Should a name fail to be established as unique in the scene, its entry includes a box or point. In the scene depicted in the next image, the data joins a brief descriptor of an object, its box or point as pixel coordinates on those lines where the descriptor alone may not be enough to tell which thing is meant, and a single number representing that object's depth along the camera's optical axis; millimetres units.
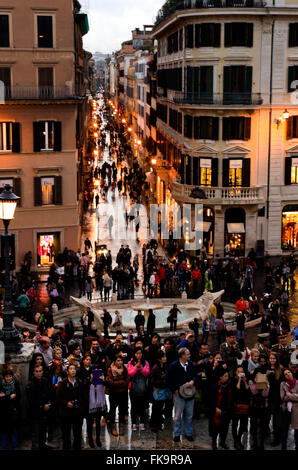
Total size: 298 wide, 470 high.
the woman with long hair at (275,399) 13852
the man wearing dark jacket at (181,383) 13852
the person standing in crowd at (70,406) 12992
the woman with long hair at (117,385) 13883
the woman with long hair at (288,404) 13492
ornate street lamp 14125
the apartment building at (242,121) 41969
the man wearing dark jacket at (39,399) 12945
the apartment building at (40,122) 38438
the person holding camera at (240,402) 13422
